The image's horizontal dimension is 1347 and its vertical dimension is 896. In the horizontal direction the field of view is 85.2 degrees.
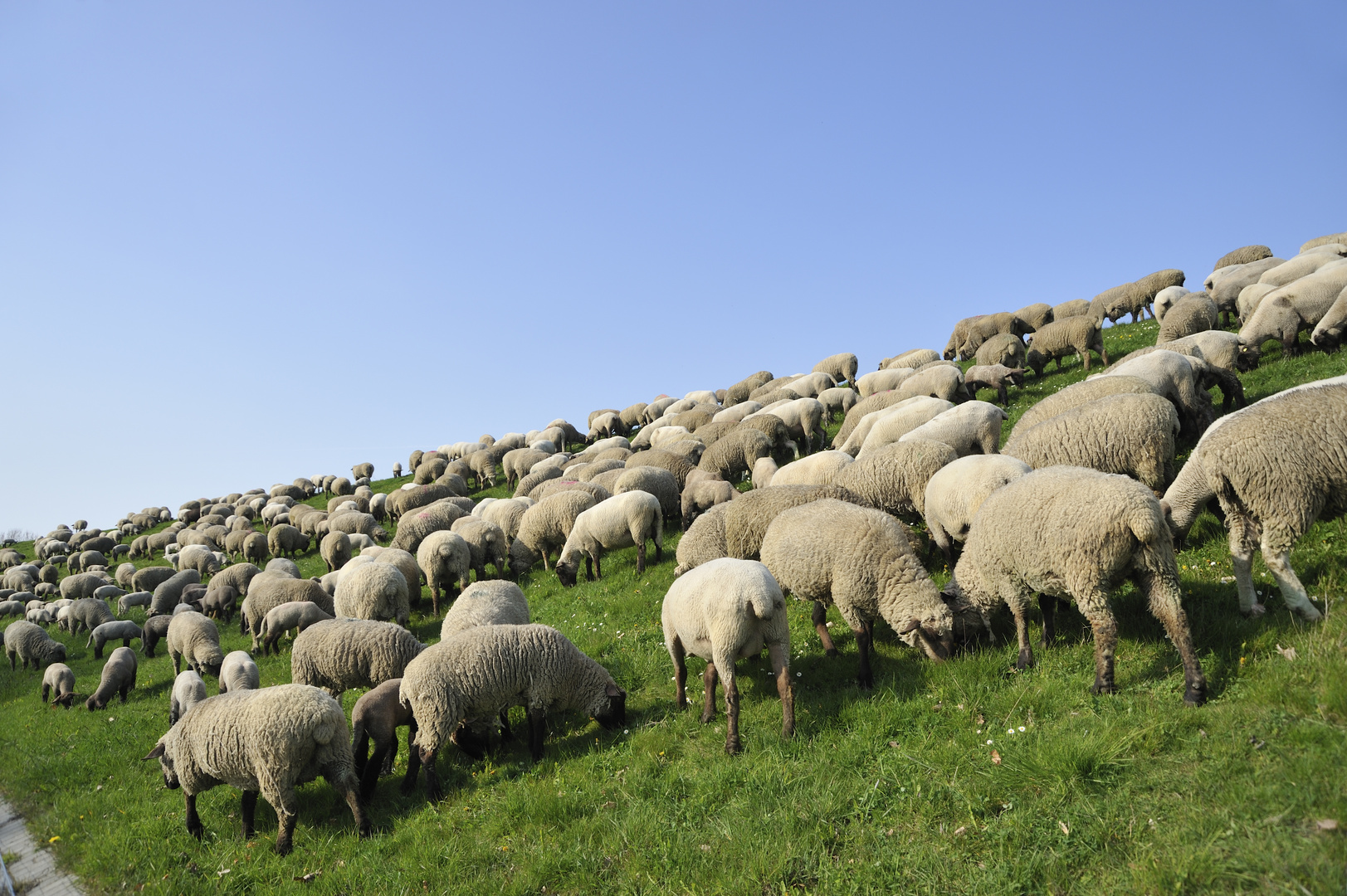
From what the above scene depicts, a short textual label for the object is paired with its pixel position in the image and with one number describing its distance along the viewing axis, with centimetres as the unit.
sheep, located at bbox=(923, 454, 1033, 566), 928
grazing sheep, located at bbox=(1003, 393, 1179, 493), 975
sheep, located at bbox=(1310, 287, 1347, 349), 1550
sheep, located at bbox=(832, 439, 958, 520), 1167
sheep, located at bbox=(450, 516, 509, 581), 1798
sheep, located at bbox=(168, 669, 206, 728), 1180
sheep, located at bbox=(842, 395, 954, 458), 1537
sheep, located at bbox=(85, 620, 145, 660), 2153
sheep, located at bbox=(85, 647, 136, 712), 1573
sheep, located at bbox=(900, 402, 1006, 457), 1312
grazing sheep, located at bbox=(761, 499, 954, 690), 782
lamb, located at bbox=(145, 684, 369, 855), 775
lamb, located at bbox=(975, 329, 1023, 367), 2292
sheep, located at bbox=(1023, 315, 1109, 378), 2153
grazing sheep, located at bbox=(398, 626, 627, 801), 805
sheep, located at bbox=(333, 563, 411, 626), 1466
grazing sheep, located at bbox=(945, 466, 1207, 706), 607
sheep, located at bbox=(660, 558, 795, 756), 730
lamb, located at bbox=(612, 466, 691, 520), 1820
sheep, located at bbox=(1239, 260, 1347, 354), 1655
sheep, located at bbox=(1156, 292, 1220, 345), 1870
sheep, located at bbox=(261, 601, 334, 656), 1545
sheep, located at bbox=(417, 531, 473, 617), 1669
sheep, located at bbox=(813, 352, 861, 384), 3306
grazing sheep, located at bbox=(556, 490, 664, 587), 1515
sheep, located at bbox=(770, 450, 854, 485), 1349
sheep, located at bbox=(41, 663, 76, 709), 1683
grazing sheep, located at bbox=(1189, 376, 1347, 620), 648
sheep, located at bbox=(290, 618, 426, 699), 1058
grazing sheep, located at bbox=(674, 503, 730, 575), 1140
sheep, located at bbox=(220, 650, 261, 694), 1118
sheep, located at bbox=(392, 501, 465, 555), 2128
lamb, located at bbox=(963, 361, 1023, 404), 1980
